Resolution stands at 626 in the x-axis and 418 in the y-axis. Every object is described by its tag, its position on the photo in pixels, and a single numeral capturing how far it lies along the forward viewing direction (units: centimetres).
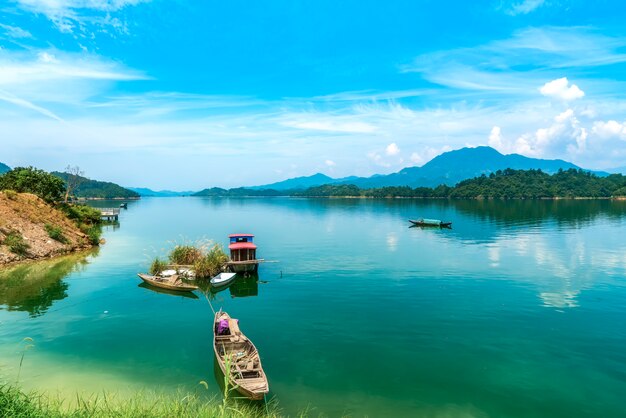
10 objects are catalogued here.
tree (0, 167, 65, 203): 7725
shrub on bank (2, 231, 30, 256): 5306
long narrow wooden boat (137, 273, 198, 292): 4159
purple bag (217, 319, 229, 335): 2542
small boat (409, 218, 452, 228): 10370
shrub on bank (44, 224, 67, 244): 6178
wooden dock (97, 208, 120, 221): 12194
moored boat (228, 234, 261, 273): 4922
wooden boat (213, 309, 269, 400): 1902
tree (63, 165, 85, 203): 12392
